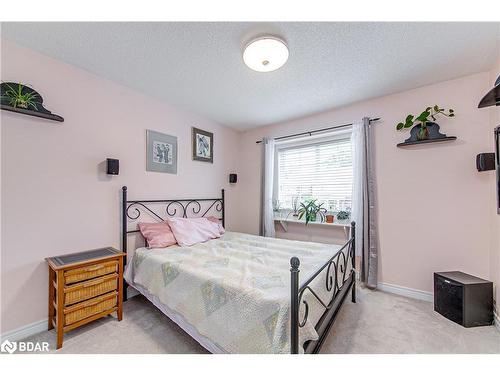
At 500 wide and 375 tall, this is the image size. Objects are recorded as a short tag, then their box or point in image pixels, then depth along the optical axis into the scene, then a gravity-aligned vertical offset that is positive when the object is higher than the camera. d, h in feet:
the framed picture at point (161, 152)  8.56 +1.64
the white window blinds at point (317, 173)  9.78 +0.85
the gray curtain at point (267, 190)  11.34 -0.05
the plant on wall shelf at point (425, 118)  7.39 +2.72
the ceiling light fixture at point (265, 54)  5.09 +3.63
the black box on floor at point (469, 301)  6.03 -3.44
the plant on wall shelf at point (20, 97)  5.34 +2.51
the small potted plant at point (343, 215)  9.34 -1.20
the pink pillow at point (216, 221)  9.94 -1.64
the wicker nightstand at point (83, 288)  5.28 -2.85
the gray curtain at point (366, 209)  8.52 -0.85
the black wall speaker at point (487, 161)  6.20 +0.90
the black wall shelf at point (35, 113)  5.29 +2.13
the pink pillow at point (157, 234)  7.53 -1.78
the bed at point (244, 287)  3.73 -2.36
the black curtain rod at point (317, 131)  8.79 +3.00
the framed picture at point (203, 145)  10.43 +2.38
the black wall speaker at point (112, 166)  7.03 +0.80
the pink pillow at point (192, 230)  8.03 -1.78
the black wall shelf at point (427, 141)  7.16 +1.82
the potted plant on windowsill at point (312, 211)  10.08 -1.11
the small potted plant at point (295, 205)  11.02 -0.91
